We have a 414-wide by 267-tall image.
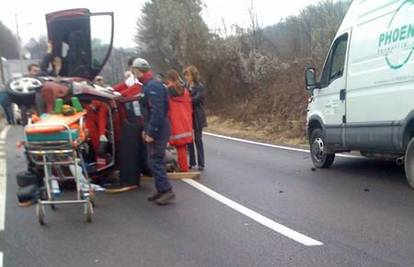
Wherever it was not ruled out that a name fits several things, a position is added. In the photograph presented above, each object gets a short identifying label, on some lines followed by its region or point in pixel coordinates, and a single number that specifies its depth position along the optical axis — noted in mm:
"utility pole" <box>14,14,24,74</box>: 55422
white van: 8312
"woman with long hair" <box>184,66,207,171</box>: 11234
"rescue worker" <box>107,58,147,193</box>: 9227
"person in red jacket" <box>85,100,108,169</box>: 9391
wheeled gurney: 7164
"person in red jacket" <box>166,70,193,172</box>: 10086
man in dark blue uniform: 8047
